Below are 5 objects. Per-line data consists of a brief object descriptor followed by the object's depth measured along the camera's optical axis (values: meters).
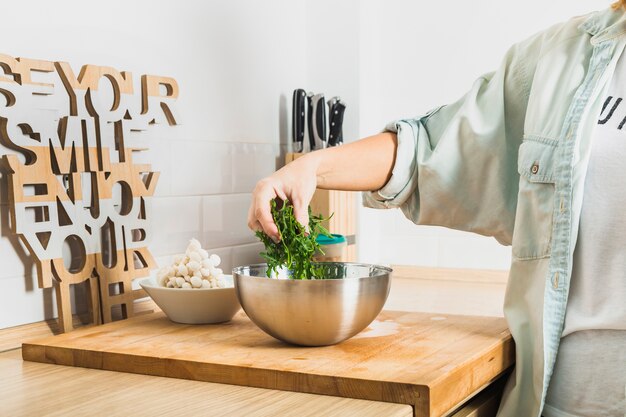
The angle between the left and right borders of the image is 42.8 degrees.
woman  1.21
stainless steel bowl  1.17
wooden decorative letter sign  1.32
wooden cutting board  1.03
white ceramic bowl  1.37
